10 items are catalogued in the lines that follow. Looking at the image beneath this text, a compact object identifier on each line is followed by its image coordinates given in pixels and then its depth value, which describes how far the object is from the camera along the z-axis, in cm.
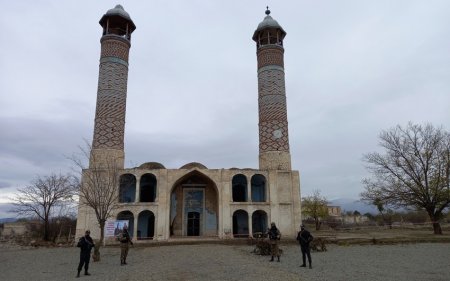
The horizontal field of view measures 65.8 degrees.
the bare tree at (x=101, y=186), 1651
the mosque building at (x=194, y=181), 2516
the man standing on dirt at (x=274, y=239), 1340
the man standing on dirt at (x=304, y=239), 1130
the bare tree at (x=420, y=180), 2516
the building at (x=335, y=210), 8116
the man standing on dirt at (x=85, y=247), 1056
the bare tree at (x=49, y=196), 3016
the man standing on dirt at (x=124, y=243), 1288
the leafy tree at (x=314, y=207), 4872
